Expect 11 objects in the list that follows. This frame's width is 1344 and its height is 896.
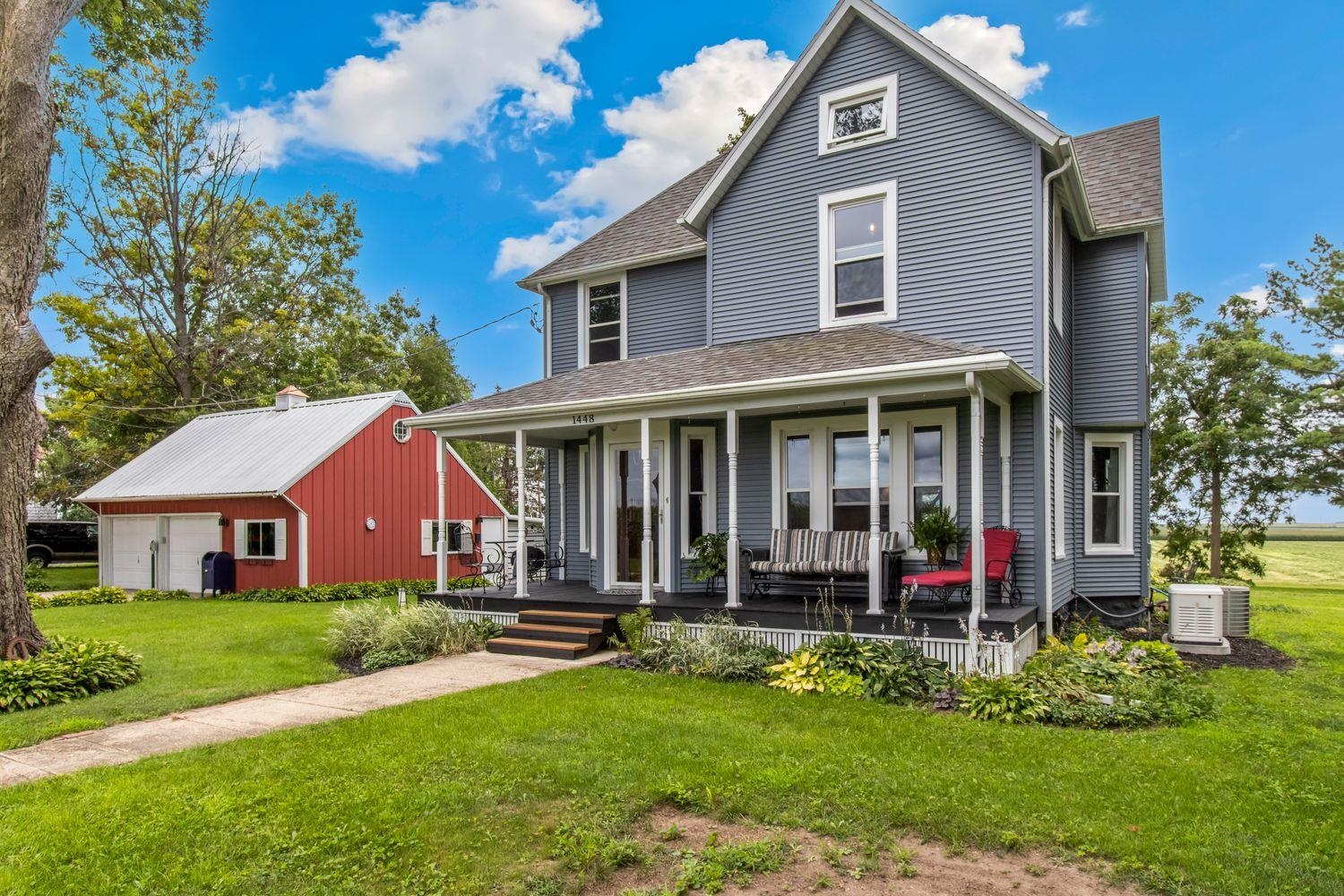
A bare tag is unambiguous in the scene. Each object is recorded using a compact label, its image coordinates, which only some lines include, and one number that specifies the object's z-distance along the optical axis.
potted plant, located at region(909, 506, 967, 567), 9.35
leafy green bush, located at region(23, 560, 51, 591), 20.03
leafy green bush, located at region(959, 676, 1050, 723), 6.55
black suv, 26.30
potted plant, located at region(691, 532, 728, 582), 10.30
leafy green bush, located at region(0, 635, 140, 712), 7.39
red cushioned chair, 8.38
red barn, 18.17
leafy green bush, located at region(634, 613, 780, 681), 8.25
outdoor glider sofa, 9.42
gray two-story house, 9.18
